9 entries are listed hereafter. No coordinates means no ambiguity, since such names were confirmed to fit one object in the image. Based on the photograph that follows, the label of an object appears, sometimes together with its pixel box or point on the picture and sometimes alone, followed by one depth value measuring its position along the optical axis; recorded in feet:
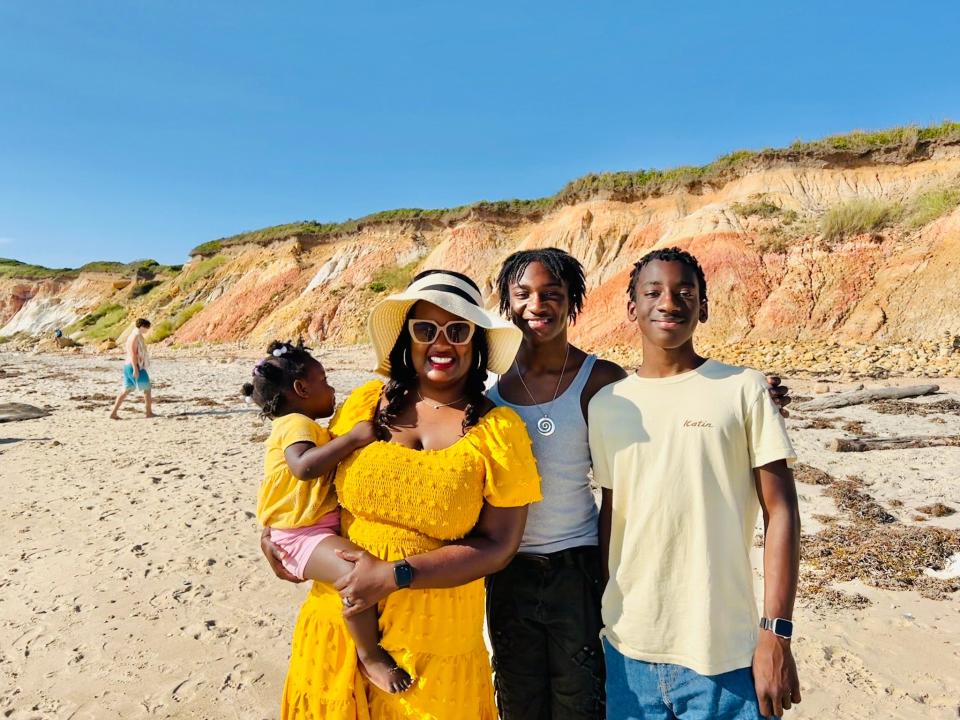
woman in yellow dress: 5.95
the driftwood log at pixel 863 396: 36.22
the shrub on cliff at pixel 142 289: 159.84
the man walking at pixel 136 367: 38.14
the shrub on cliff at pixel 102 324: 142.00
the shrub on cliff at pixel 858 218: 66.08
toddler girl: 6.21
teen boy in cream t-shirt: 5.81
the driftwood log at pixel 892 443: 26.81
